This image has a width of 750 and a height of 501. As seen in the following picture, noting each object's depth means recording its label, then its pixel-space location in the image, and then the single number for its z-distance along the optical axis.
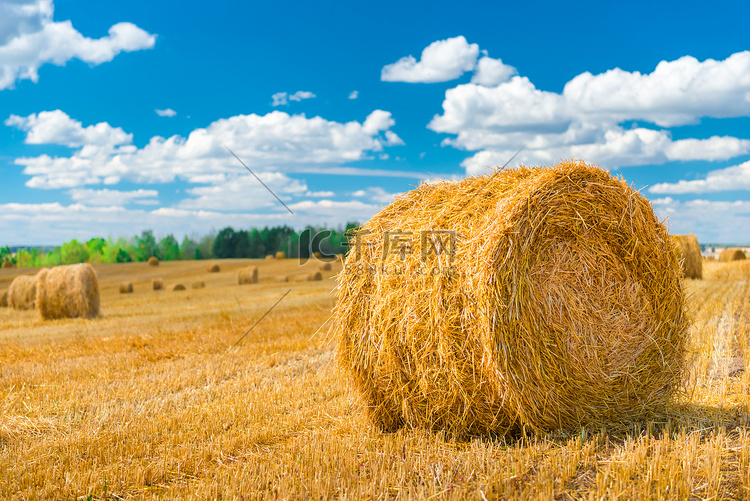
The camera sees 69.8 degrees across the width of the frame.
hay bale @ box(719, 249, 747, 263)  30.69
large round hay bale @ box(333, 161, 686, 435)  4.61
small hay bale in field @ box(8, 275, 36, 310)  20.52
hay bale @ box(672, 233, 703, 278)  21.42
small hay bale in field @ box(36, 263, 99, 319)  16.56
